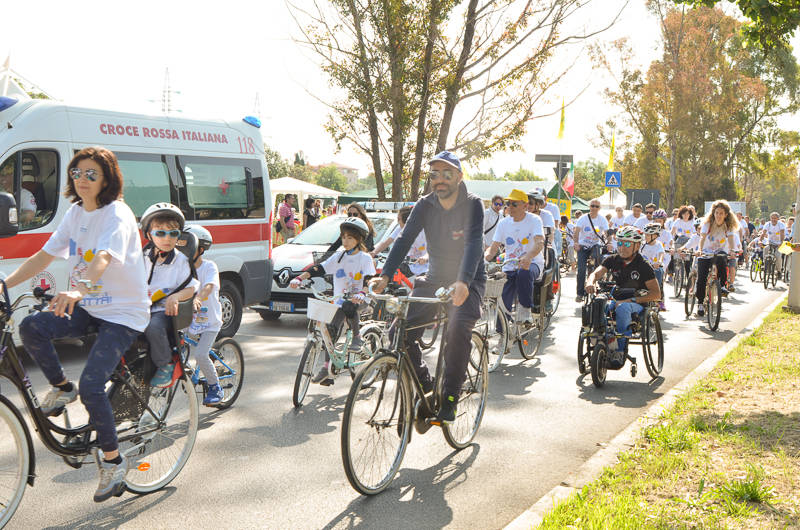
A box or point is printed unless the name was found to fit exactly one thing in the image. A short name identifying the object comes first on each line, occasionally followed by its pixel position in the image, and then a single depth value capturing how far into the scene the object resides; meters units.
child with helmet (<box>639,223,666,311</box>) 12.31
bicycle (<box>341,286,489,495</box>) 4.18
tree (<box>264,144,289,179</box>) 87.91
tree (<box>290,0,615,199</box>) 18.06
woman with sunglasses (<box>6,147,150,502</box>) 3.82
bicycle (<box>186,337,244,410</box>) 6.25
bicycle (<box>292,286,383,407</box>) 6.30
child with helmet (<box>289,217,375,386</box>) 7.14
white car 10.98
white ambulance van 7.80
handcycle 7.52
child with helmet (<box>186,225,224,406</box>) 5.87
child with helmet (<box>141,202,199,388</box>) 4.38
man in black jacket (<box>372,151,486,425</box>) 4.70
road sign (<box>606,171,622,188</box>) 24.64
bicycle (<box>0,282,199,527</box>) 3.62
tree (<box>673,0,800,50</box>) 7.38
